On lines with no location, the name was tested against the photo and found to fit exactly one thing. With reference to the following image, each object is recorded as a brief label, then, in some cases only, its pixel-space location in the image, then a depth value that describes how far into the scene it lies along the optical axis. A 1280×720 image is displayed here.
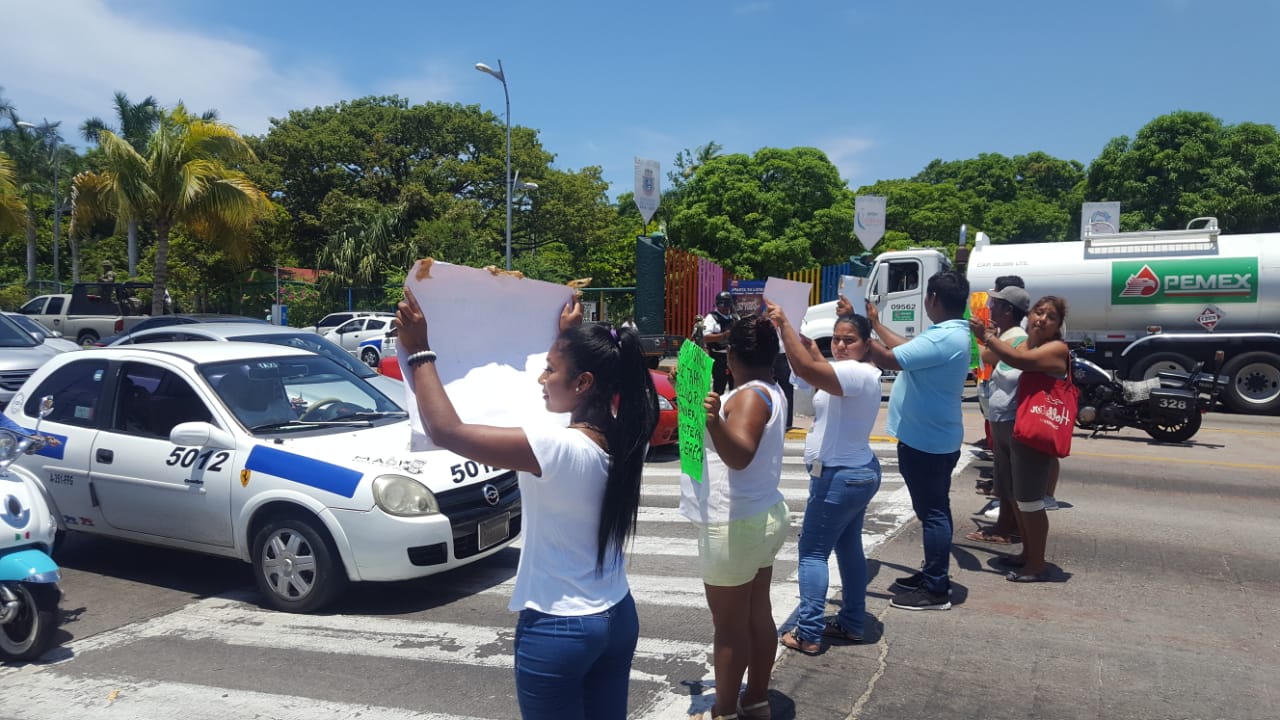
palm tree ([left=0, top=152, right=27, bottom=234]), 21.17
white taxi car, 5.19
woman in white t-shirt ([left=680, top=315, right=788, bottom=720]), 3.43
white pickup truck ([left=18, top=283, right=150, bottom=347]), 25.50
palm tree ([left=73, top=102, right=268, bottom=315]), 21.70
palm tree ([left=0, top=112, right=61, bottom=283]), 55.06
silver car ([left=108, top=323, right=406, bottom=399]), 9.62
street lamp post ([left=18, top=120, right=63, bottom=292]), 37.84
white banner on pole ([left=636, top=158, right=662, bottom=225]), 20.22
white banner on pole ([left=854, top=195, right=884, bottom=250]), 22.25
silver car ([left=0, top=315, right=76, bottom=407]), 10.91
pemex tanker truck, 14.58
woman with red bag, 5.56
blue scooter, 4.54
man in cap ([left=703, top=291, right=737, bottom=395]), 11.12
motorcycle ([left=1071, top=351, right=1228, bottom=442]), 11.27
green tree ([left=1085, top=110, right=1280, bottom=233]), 32.16
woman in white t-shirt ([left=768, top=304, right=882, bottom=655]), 4.40
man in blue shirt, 4.94
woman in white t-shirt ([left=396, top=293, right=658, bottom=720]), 2.37
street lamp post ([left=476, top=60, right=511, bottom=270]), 28.39
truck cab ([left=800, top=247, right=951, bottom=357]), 17.42
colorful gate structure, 21.53
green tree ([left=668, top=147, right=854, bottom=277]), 36.31
